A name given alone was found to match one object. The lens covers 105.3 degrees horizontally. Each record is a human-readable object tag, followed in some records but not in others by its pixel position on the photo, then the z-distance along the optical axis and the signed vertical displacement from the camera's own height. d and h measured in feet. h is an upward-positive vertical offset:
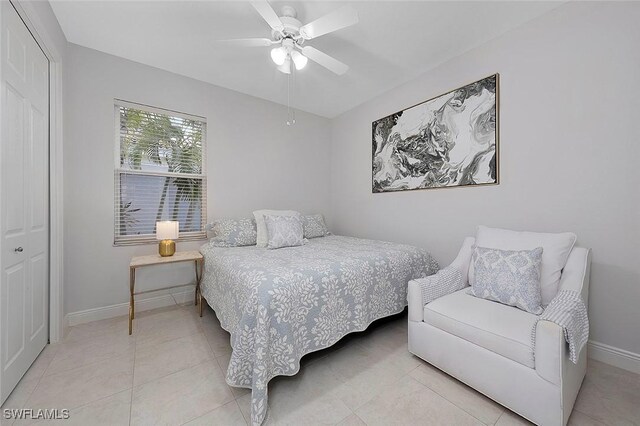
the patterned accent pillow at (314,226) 10.85 -0.65
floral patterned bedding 4.61 -1.95
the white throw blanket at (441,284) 5.99 -1.85
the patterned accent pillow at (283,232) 8.66 -0.71
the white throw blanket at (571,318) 3.94 -1.81
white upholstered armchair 3.94 -2.64
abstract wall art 7.68 +2.56
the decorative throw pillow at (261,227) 8.97 -0.55
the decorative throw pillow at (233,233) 8.86 -0.74
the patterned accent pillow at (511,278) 5.18 -1.50
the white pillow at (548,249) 5.42 -0.89
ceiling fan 5.24 +4.35
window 8.48 +1.51
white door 4.57 +0.32
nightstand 7.23 -1.50
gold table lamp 7.98 -0.74
